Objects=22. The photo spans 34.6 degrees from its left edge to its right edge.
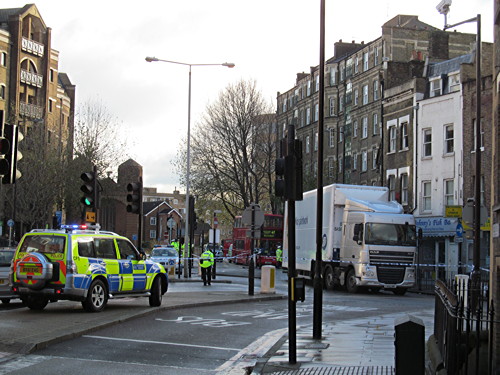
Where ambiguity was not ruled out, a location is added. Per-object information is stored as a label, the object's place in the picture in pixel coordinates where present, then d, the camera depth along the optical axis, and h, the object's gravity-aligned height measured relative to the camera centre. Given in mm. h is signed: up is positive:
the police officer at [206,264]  31469 -1025
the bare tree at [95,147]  58562 +6527
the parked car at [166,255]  43094 -1012
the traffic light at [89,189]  20234 +1187
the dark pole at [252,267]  24047 -855
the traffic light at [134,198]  23375 +1136
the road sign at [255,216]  23984 +688
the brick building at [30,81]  59956 +12814
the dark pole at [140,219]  24156 +597
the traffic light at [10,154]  12617 +1292
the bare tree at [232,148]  62812 +7129
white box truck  29797 +66
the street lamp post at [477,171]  23856 +2284
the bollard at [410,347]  7320 -969
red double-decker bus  59344 +237
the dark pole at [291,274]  10750 -475
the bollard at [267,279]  25750 -1298
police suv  16516 -687
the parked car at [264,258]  57256 -1340
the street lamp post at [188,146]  37659 +4912
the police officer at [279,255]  52844 -1023
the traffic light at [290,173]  11195 +935
